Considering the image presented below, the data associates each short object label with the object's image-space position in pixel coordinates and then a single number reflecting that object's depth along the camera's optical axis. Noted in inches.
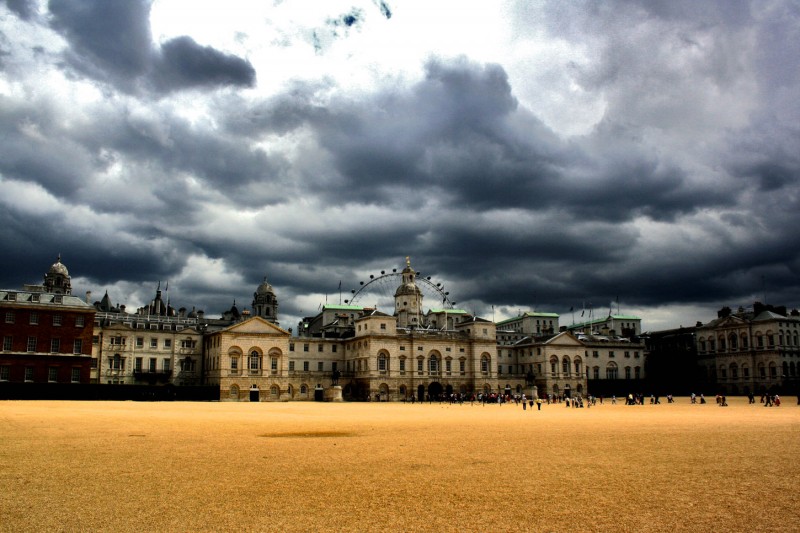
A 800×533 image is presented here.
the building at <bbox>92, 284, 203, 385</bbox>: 3912.4
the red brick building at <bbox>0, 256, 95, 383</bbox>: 3161.9
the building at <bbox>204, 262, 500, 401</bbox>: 3828.7
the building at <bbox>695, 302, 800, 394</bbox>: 4616.1
